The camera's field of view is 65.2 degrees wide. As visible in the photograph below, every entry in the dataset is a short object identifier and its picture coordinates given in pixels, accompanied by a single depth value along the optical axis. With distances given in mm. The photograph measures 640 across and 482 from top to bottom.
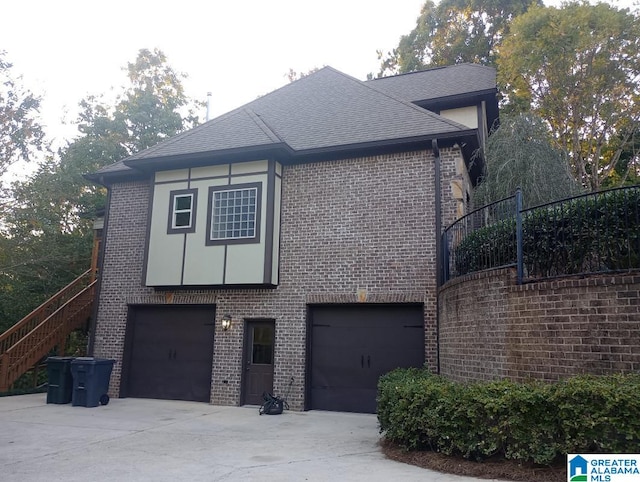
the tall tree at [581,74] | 17516
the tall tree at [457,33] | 25141
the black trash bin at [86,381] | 11117
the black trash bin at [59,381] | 11484
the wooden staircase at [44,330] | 12664
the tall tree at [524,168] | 12586
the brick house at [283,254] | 11008
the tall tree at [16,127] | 18406
